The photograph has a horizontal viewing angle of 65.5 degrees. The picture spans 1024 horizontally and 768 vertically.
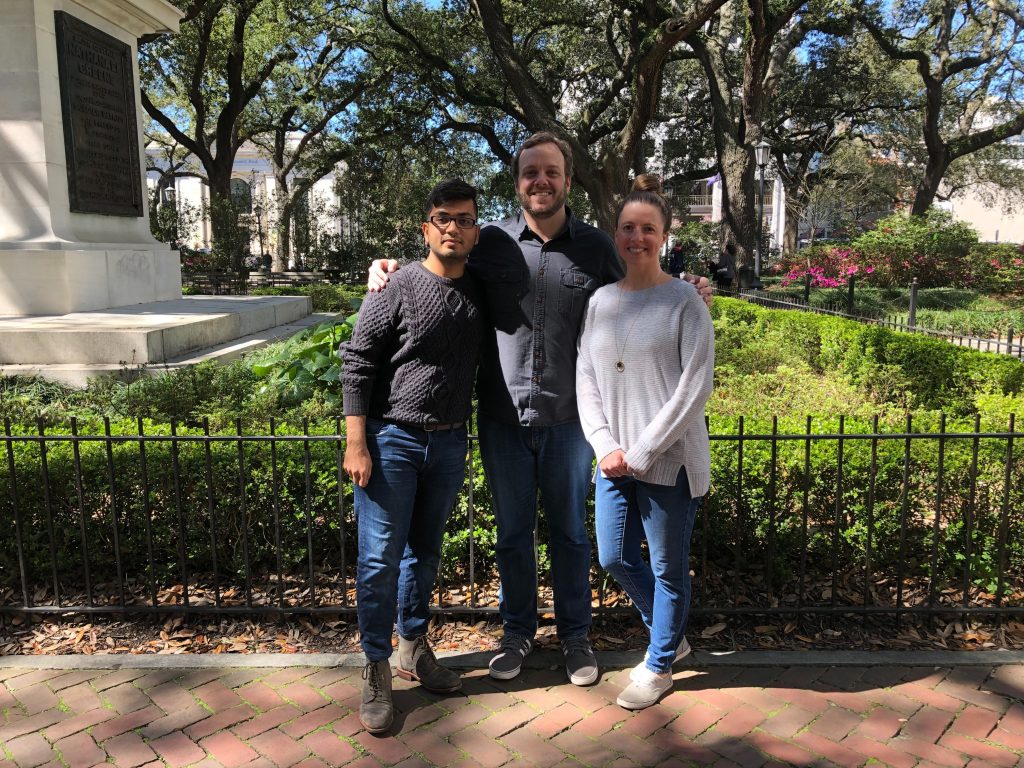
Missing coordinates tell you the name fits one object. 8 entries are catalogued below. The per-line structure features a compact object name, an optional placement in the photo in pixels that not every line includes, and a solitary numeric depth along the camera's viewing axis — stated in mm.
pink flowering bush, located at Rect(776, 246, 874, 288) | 21531
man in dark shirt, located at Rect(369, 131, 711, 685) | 3117
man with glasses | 3000
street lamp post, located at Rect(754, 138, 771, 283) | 21656
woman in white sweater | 2951
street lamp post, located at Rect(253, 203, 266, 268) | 31688
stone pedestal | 8445
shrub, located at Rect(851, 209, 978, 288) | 21766
